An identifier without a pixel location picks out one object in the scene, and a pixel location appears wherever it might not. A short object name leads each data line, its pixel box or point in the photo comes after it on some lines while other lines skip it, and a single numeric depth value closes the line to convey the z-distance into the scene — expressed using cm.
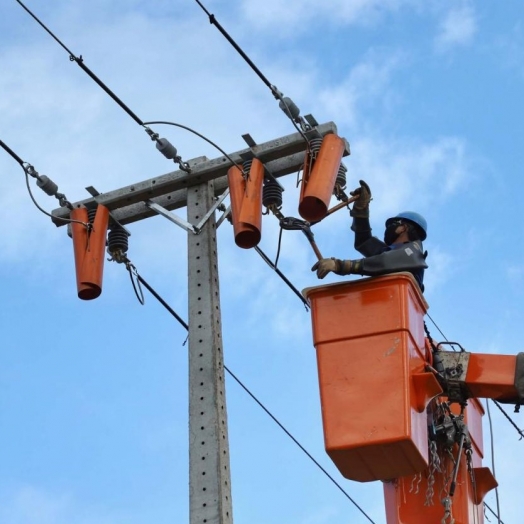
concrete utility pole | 1468
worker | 1614
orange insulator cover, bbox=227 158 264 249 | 1620
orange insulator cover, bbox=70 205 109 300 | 1732
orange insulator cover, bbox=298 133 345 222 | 1597
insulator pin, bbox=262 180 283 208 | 1691
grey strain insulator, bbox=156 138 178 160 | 1708
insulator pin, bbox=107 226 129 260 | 1791
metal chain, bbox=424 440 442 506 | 1697
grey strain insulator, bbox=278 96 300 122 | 1648
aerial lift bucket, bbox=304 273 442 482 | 1508
